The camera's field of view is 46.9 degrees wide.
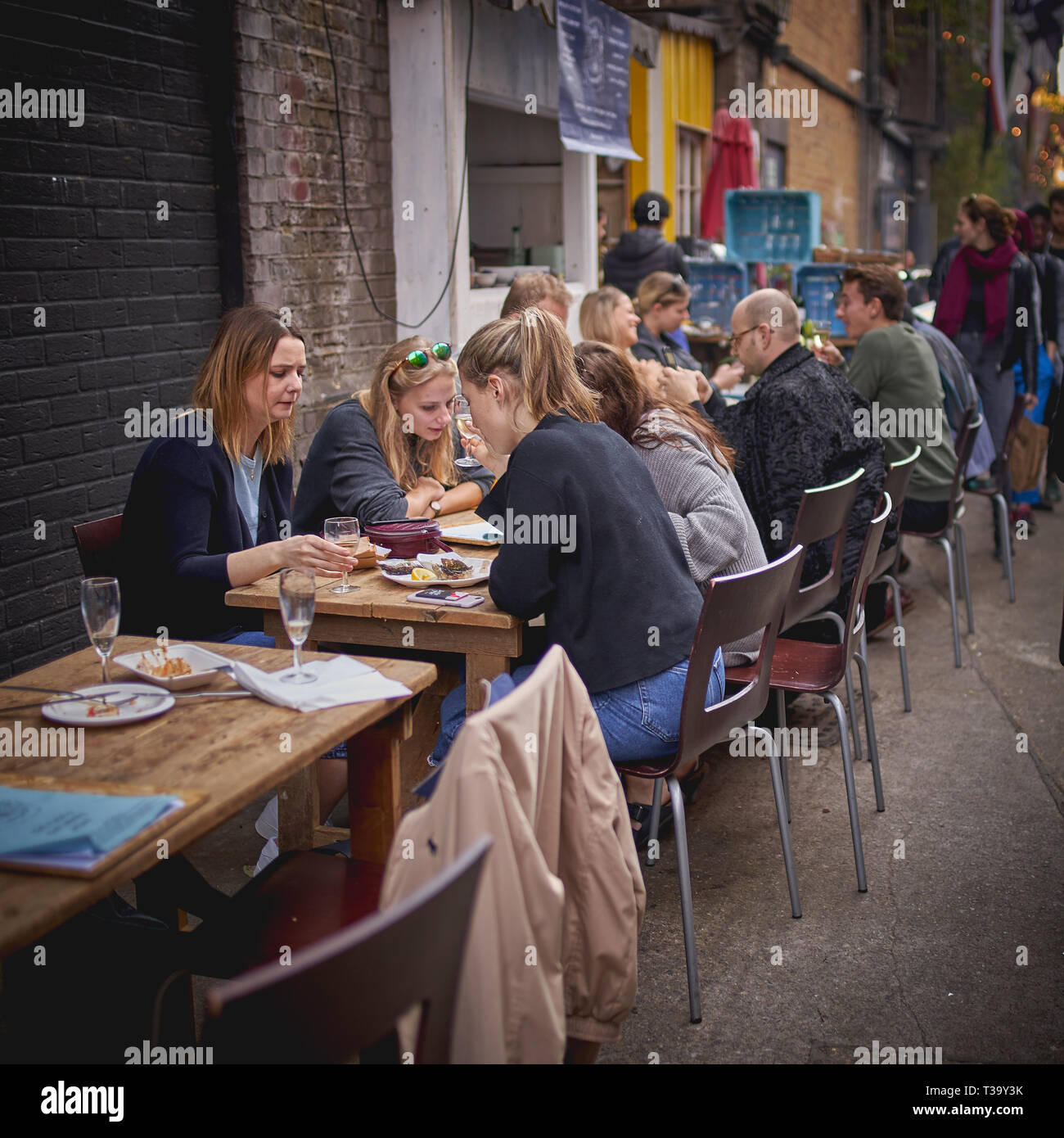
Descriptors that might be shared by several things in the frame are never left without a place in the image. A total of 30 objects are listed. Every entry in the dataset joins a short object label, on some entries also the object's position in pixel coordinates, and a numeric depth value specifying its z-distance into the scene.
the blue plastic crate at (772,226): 10.59
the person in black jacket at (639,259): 8.16
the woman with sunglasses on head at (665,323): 6.05
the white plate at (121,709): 2.07
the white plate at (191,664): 2.26
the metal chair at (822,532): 3.39
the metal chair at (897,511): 4.24
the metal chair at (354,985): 1.20
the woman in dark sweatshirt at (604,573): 2.72
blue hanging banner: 7.22
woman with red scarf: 7.45
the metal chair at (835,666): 3.38
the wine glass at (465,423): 3.98
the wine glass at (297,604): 2.24
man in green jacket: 5.52
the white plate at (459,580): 3.03
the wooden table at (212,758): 1.56
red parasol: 11.45
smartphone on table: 2.88
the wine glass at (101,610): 2.20
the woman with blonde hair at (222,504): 3.06
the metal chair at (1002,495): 6.46
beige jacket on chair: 1.57
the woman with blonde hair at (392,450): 3.67
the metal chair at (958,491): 5.40
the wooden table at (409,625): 2.84
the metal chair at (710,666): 2.62
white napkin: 2.19
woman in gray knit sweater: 3.35
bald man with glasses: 4.20
